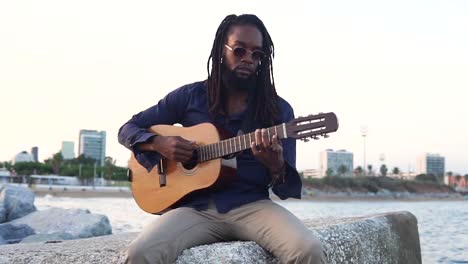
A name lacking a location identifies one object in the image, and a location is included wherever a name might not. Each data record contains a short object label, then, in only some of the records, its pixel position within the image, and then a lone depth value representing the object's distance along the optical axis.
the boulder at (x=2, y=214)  11.84
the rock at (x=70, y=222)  9.30
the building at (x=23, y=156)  126.62
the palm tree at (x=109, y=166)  107.50
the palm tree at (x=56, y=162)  102.62
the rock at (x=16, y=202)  12.20
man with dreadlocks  2.96
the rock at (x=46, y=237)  7.33
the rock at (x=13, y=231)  8.63
